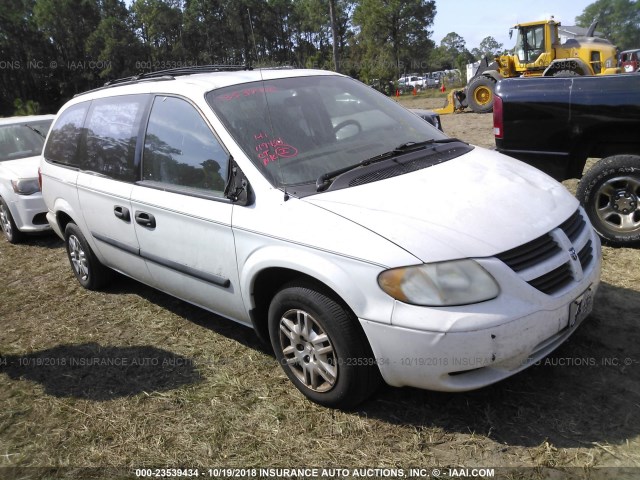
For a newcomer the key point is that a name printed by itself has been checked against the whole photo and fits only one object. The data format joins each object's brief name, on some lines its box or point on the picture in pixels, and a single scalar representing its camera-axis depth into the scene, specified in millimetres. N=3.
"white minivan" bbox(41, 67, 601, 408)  2344
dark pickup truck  4344
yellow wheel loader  17531
